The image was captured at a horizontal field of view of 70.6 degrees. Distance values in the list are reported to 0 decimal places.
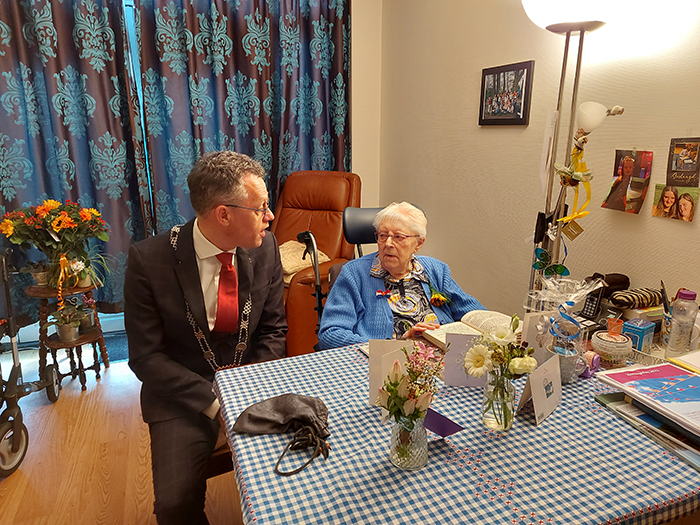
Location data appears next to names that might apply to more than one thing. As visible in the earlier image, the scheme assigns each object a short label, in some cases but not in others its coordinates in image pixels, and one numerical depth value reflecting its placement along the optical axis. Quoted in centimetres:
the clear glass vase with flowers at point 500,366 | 108
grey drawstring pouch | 105
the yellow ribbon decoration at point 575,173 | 147
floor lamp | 152
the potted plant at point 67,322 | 271
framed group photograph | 227
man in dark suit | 161
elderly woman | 195
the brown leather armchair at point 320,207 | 344
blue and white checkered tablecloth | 89
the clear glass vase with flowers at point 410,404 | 96
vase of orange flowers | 266
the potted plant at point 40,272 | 276
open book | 155
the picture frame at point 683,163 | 157
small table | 271
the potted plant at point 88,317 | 281
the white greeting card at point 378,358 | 115
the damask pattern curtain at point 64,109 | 300
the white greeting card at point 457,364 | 128
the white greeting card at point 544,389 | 114
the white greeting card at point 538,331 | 137
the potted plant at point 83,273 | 273
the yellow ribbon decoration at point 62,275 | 269
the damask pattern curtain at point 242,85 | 327
